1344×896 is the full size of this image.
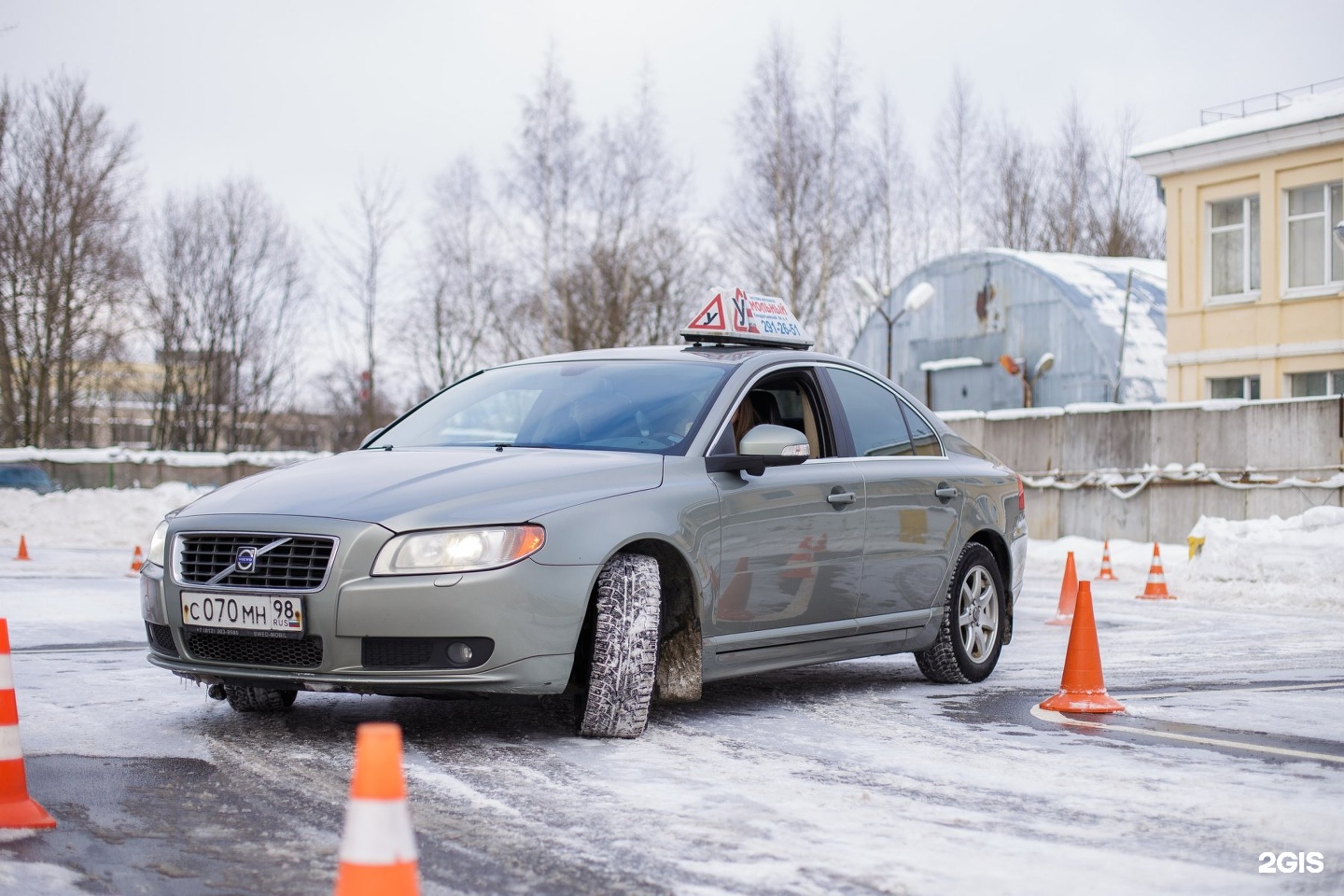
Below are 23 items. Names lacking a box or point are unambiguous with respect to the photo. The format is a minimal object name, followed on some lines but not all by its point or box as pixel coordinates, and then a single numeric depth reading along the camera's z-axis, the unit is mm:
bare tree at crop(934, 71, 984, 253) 54750
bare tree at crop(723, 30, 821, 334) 43469
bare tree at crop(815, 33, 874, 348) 43656
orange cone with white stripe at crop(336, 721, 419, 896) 2676
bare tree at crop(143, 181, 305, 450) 55125
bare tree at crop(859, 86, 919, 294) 49500
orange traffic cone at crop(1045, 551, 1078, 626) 12177
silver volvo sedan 5453
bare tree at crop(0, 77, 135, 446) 42188
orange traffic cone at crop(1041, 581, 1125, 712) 6863
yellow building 27141
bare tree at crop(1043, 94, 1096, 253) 61375
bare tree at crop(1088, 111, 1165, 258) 60625
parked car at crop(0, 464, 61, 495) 28406
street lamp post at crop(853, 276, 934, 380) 29016
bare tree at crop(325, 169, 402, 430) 49844
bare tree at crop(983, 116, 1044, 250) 61500
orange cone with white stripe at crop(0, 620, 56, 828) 4426
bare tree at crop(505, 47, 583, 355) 44750
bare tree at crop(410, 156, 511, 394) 51781
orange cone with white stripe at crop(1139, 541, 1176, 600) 14938
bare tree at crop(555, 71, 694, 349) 45562
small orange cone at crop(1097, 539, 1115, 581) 18375
